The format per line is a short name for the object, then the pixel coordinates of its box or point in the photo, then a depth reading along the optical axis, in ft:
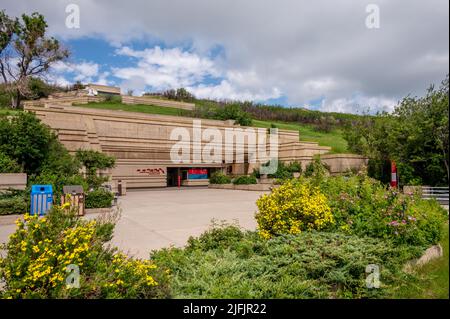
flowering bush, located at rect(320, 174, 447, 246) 17.79
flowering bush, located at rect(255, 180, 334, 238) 19.40
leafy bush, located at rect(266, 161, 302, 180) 80.64
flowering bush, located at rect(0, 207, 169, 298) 10.25
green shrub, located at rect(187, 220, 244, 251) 18.57
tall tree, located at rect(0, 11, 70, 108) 110.83
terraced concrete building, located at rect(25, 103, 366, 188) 73.82
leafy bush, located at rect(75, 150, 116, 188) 58.90
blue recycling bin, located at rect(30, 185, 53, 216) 32.89
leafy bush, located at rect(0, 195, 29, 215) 32.12
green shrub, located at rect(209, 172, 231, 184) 86.00
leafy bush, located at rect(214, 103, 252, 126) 129.70
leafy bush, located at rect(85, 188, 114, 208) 39.24
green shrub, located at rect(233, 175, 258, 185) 79.42
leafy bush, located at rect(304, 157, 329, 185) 27.07
